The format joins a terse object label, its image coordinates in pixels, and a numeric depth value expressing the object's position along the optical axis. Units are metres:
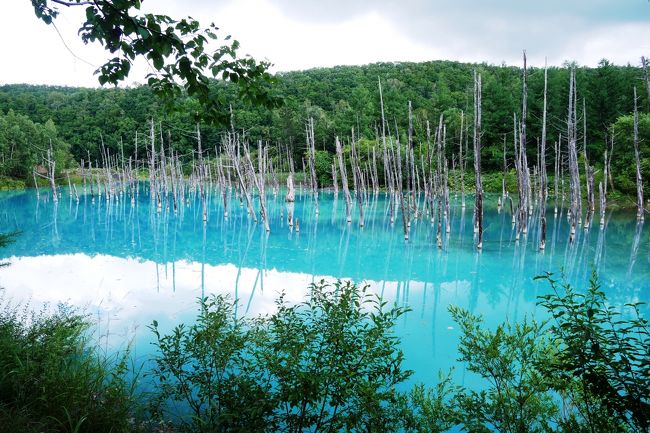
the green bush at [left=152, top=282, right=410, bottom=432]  3.26
